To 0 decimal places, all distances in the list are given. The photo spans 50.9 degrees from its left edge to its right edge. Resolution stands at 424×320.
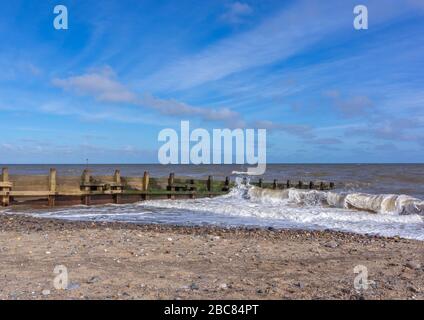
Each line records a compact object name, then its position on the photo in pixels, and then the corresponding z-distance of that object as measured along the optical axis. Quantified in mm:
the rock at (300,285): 6641
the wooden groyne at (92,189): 20719
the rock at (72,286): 6305
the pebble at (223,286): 6500
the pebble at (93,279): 6710
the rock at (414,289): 6549
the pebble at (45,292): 5970
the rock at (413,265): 8188
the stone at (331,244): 10541
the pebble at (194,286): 6480
